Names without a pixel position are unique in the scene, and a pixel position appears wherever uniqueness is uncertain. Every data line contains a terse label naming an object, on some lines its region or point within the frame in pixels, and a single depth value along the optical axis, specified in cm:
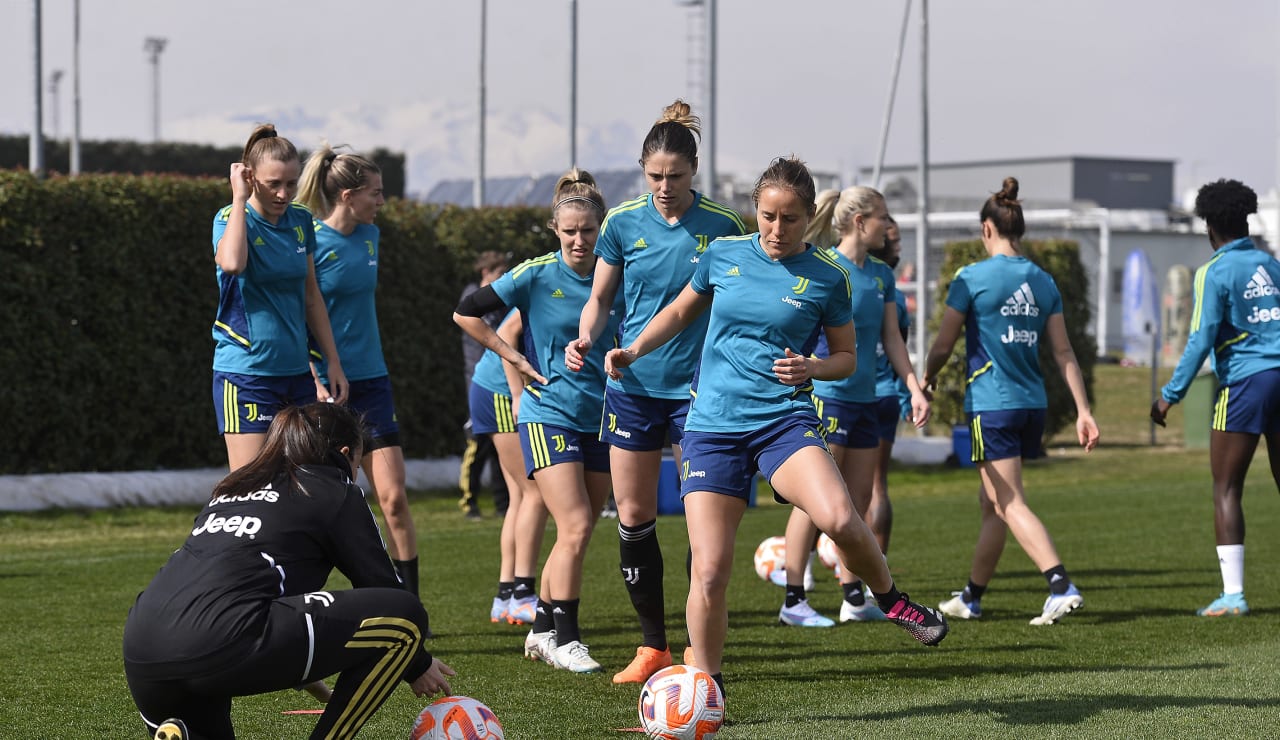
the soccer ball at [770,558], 1930
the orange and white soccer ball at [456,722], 949
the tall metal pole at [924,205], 4378
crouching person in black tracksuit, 852
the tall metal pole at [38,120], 3316
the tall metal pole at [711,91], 4181
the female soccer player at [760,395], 1097
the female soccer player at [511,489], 1548
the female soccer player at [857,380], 1596
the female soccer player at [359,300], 1491
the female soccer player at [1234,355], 1680
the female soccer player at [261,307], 1330
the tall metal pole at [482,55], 4959
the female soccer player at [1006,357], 1639
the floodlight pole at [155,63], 11575
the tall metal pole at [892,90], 4937
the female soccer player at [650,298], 1252
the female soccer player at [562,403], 1354
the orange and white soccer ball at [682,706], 1031
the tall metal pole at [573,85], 4753
